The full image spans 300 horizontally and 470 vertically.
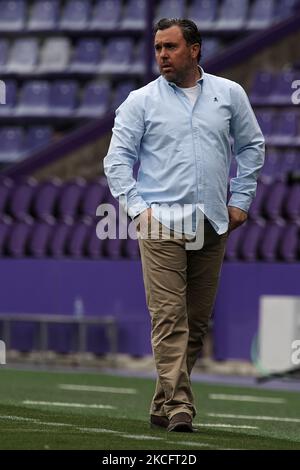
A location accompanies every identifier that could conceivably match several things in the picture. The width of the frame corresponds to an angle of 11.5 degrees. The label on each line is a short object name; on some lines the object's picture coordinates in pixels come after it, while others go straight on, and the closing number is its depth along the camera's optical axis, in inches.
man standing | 264.1
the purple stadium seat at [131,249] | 704.4
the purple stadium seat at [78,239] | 721.6
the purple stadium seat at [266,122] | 751.1
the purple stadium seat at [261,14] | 890.7
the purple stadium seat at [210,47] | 899.4
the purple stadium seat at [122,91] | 900.0
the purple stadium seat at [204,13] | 917.2
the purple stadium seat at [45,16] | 1000.2
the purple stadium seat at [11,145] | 919.0
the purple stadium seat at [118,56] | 941.8
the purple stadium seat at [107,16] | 970.7
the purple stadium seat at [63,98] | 937.5
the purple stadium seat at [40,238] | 738.8
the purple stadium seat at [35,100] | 943.0
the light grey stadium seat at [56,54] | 982.4
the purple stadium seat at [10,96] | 955.3
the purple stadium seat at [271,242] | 655.8
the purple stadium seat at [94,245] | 717.9
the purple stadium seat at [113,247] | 711.7
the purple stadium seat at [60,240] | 730.2
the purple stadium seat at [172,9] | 940.6
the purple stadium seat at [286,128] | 745.6
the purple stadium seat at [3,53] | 1007.0
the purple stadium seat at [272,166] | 728.3
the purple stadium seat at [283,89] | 759.7
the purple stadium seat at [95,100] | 921.5
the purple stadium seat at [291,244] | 648.4
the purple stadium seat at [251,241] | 663.8
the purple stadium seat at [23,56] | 997.8
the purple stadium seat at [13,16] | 1016.9
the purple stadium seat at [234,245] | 671.1
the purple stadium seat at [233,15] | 904.3
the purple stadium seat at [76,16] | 985.5
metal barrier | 697.0
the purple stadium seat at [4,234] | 749.8
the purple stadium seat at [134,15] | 961.5
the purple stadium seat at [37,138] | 924.0
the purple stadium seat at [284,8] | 874.1
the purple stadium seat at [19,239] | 745.0
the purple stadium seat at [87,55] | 959.6
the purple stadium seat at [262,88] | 768.9
